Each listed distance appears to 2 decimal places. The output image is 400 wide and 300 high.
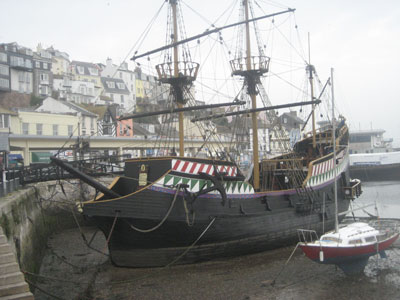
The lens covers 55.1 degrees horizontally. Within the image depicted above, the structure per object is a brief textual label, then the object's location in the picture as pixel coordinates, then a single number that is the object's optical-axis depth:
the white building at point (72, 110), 44.19
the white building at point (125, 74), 84.19
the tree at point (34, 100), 59.14
